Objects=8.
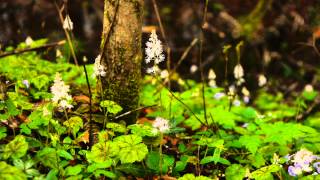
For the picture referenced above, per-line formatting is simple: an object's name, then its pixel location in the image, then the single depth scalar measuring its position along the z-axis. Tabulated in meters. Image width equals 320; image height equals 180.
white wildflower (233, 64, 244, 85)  3.31
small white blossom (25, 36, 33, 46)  3.47
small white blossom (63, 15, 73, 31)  2.47
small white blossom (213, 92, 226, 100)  3.46
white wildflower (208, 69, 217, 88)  3.25
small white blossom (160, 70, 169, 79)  3.12
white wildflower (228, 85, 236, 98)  3.14
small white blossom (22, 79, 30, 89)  2.69
